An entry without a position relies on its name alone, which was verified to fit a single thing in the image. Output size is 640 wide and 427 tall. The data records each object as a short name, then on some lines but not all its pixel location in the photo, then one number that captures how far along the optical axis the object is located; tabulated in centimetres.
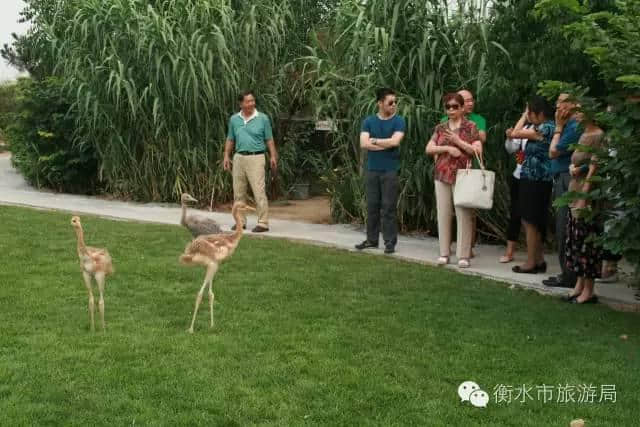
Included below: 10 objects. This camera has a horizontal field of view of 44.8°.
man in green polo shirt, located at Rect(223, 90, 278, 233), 933
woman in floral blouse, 720
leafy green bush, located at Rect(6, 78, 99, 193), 1355
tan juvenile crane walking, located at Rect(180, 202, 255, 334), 506
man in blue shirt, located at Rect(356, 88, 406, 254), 777
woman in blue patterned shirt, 691
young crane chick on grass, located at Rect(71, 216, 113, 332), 491
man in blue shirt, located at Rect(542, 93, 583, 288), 629
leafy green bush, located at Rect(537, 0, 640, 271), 478
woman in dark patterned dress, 570
